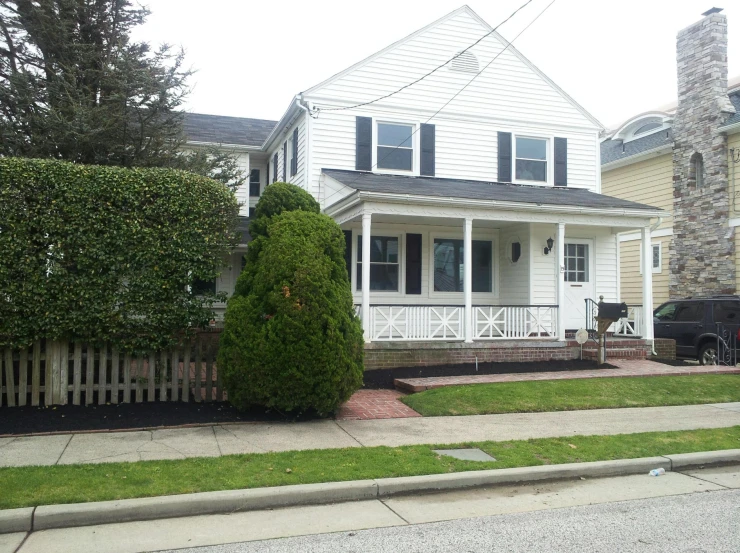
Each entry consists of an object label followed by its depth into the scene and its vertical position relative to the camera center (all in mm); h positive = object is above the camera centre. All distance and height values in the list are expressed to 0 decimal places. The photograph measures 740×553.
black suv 14508 -486
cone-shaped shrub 8188 -443
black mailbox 12750 -187
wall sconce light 15539 +1361
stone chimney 18469 +4075
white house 14375 +3317
